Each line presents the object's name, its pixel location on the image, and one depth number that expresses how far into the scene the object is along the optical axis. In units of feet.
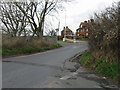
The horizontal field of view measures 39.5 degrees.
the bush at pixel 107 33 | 25.89
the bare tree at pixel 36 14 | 103.09
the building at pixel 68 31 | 338.38
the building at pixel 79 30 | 300.81
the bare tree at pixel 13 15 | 103.50
